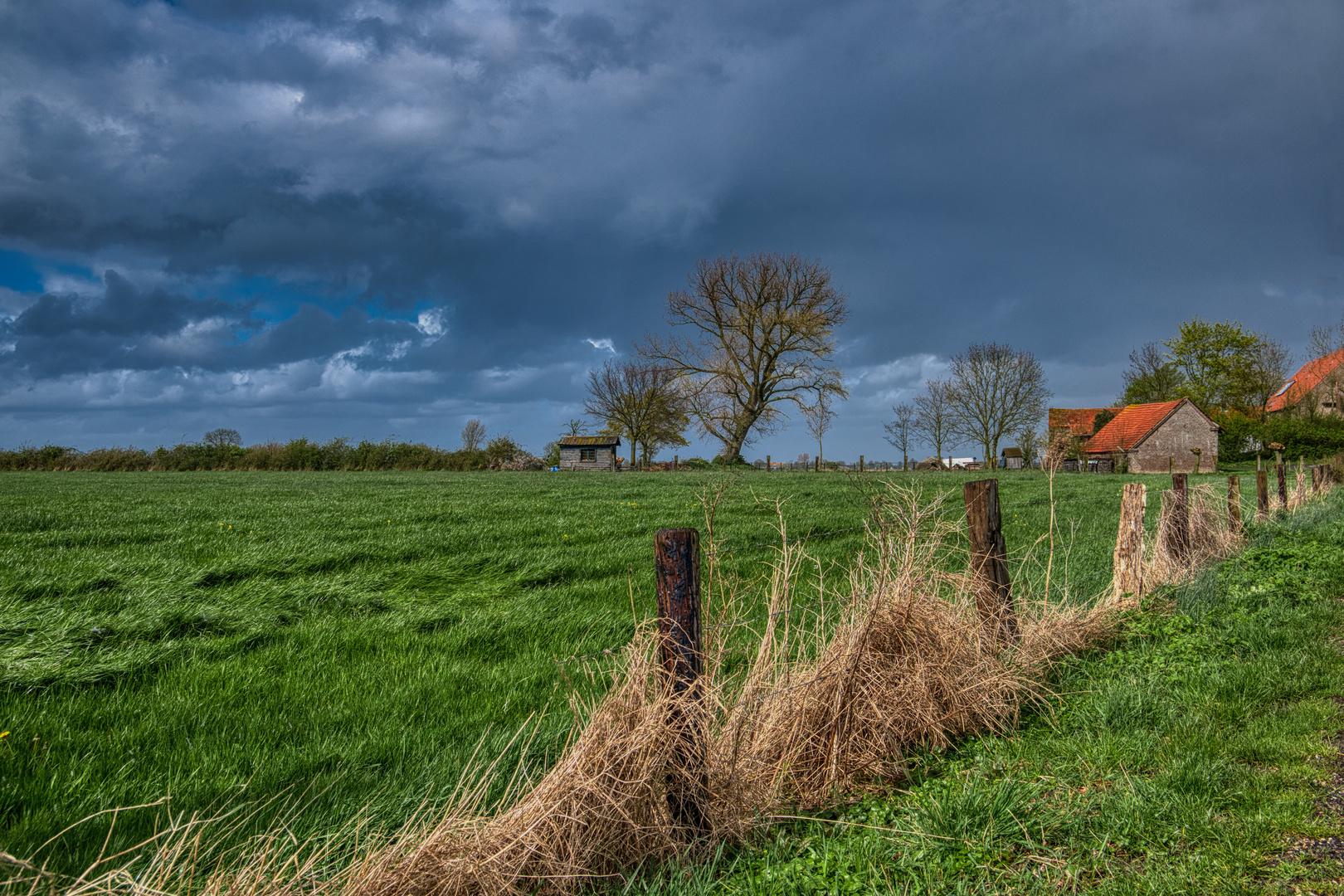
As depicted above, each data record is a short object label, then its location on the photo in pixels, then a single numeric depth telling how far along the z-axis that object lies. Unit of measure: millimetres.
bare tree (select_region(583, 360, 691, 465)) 55906
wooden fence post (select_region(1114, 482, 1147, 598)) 6816
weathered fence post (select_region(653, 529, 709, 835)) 2764
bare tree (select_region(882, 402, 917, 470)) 59969
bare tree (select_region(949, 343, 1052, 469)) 51500
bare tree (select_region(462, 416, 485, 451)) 55744
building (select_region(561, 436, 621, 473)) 60188
